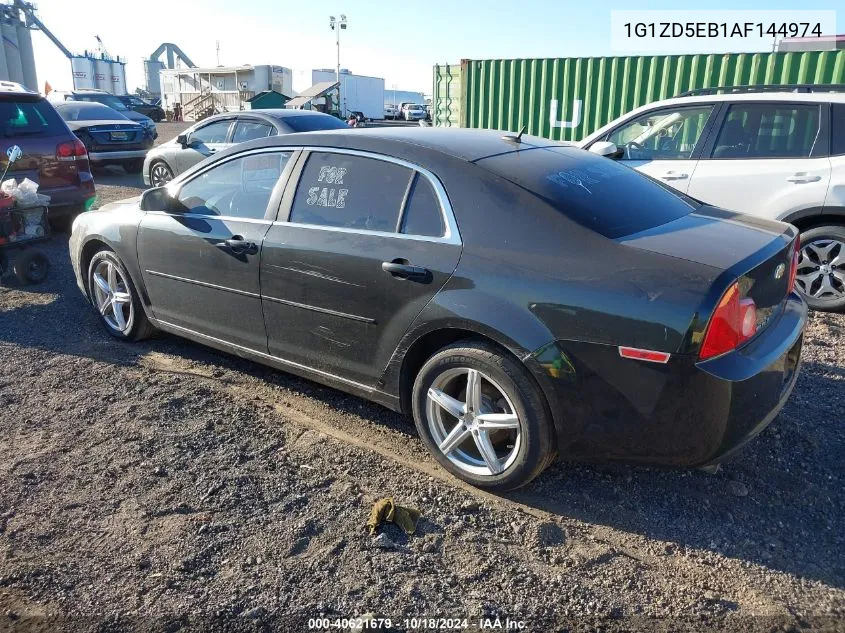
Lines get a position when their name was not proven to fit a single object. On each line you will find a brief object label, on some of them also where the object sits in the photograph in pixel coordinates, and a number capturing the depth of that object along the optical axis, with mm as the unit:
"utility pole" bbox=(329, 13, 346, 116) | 59781
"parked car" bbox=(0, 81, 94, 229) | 7125
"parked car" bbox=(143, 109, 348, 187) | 8992
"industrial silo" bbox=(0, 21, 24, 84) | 48000
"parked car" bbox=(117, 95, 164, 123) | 35250
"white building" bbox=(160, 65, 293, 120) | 38250
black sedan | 2666
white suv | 5445
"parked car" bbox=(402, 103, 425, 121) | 46312
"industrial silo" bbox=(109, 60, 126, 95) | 62688
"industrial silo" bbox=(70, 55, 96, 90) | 56812
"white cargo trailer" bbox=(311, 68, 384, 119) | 43031
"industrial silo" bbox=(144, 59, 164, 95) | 73875
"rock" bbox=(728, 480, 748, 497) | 3160
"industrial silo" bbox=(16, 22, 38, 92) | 50125
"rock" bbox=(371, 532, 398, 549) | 2790
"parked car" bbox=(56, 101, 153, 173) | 14039
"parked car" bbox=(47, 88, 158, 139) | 19391
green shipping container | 11195
